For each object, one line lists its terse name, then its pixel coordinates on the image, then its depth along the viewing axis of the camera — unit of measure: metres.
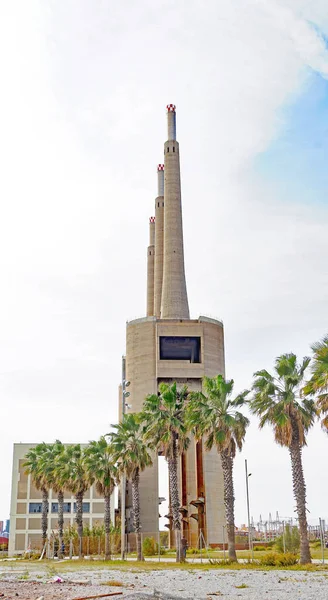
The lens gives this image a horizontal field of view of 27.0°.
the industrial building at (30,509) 100.81
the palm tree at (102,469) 54.81
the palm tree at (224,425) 41.38
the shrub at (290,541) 49.25
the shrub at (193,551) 65.86
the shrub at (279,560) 35.53
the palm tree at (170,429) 45.75
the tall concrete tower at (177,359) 89.06
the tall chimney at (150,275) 130.62
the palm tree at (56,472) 61.56
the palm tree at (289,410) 37.22
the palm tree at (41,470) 64.94
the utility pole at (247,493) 45.77
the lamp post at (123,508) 51.38
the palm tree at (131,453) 49.91
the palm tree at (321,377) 32.69
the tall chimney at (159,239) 118.75
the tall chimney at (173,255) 103.56
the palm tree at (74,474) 59.47
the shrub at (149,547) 60.91
